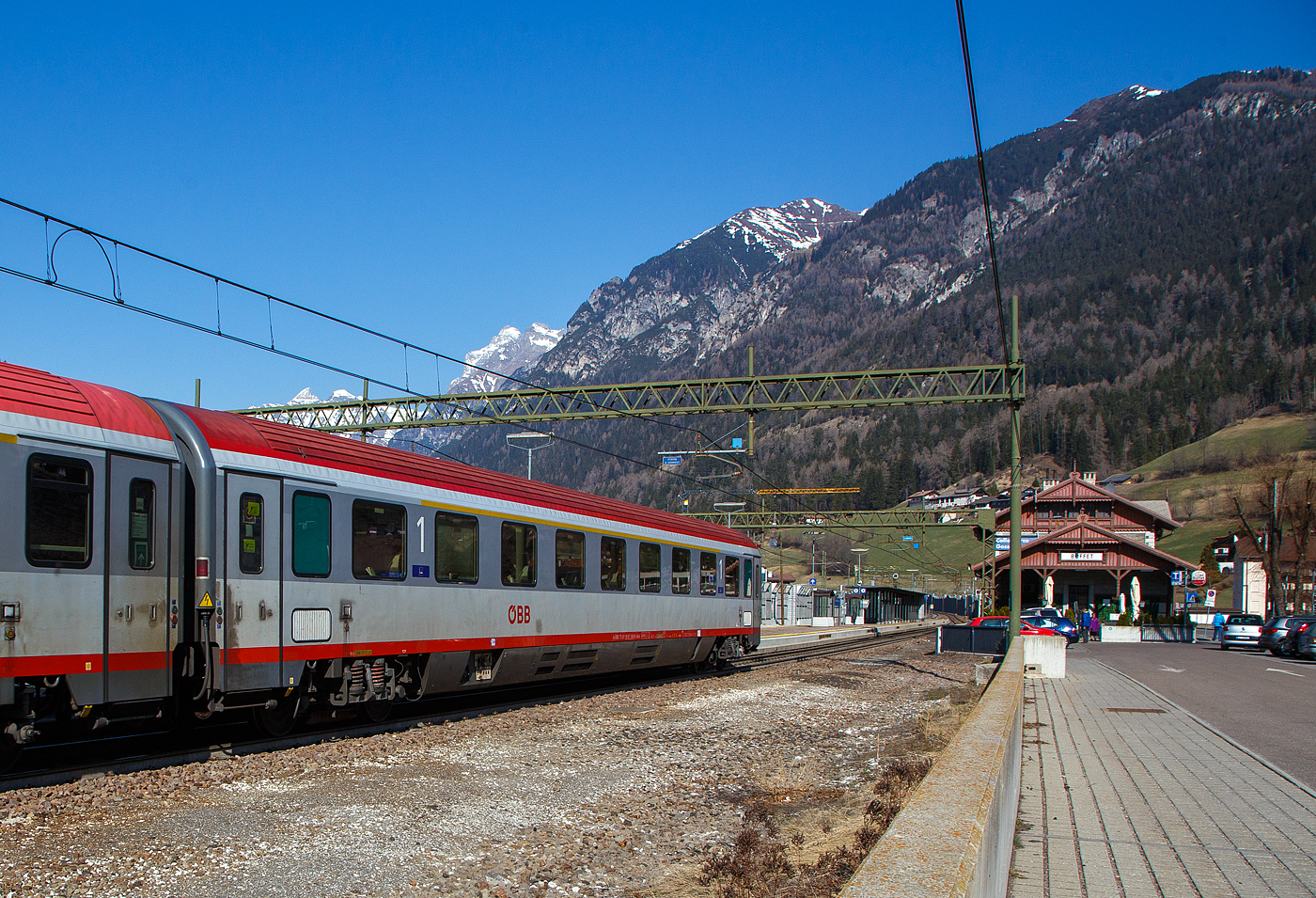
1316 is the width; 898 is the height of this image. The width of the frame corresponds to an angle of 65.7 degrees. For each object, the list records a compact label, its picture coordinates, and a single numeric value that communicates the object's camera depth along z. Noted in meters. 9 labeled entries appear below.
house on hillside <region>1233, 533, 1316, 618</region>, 60.28
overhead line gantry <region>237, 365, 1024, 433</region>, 25.33
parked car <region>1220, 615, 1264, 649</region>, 40.03
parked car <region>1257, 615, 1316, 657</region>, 35.16
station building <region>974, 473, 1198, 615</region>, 69.50
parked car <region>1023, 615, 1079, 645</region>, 36.78
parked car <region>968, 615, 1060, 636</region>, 38.41
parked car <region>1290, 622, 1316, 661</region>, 33.28
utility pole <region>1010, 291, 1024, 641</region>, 24.05
